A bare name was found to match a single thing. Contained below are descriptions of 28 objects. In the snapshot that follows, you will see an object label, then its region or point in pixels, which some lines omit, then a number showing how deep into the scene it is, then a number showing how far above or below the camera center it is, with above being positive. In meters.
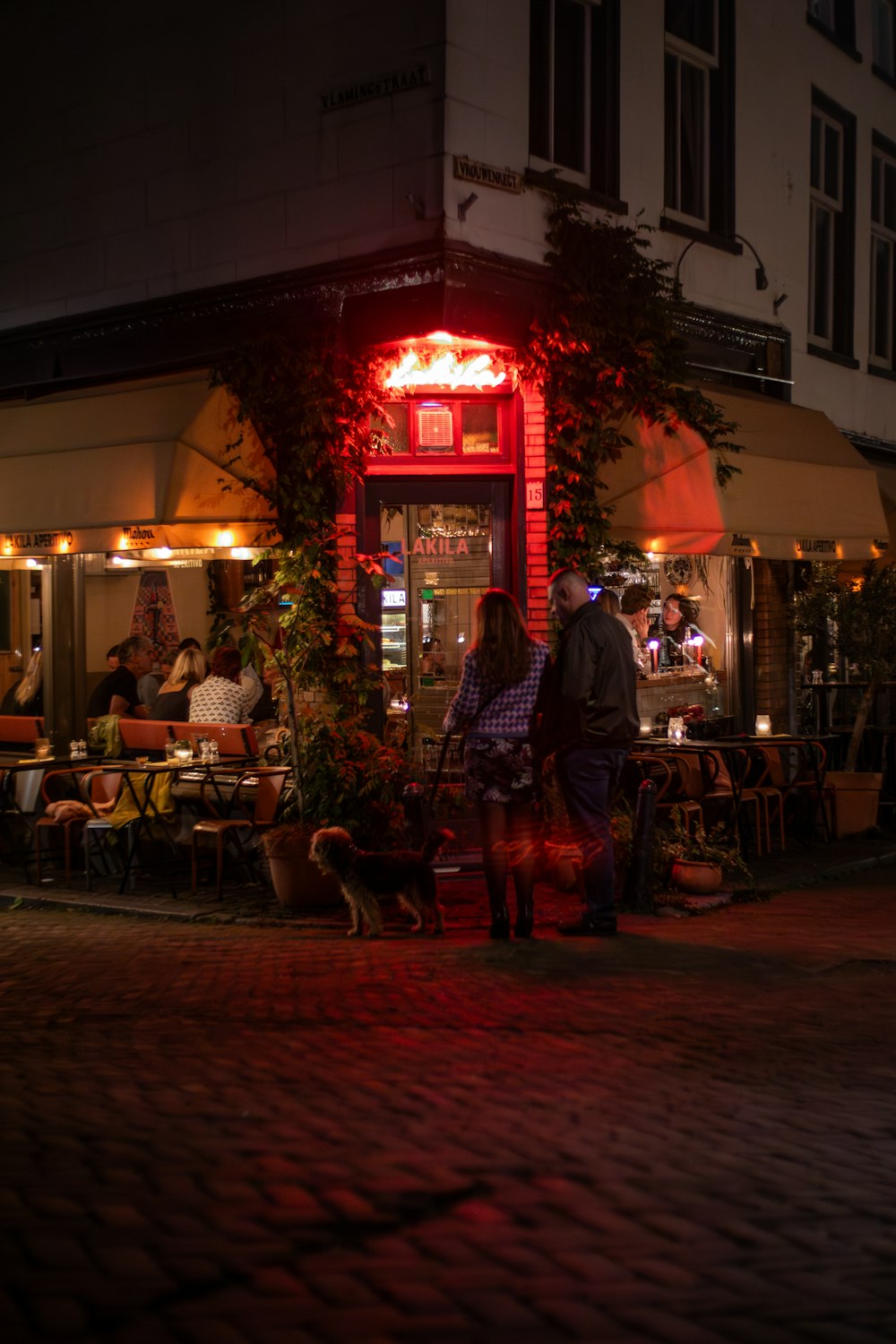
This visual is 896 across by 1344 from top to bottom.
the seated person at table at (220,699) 11.09 -0.33
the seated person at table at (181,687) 11.51 -0.25
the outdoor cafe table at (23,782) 11.16 -1.00
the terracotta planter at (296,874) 9.34 -1.43
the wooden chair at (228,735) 10.70 -0.59
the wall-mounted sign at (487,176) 9.77 +3.34
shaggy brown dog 8.19 -1.27
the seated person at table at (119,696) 12.24 -0.34
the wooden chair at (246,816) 9.88 -1.15
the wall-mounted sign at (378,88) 9.73 +3.97
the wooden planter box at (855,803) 12.59 -1.31
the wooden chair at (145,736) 11.20 -0.63
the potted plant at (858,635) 12.63 +0.17
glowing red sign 10.40 +2.08
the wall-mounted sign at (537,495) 10.52 +1.18
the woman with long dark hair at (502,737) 8.06 -0.46
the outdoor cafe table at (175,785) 10.29 -0.96
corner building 10.05 +2.99
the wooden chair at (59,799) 10.65 -1.16
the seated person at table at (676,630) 13.39 +0.24
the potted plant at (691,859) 9.63 -1.42
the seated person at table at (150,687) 12.71 -0.27
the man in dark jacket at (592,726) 8.17 -0.41
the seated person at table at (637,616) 12.80 +0.35
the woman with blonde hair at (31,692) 13.27 -0.32
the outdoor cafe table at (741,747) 11.38 -0.74
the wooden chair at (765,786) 11.85 -1.12
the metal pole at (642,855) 9.12 -1.29
